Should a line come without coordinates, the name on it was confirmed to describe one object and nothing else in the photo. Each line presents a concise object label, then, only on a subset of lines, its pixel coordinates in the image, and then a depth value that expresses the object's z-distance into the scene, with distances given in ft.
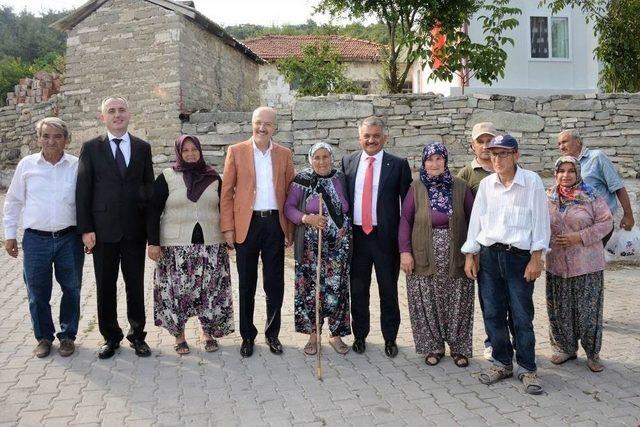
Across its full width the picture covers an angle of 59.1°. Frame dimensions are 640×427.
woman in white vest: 14.32
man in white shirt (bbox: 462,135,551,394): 12.05
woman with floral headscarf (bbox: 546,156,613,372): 12.89
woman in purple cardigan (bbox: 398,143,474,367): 13.43
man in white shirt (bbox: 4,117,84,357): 14.17
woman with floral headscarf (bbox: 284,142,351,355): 14.30
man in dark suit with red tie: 14.32
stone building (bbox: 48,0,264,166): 32.04
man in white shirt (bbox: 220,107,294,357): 14.47
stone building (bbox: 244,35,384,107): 75.56
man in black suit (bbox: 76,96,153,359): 14.02
